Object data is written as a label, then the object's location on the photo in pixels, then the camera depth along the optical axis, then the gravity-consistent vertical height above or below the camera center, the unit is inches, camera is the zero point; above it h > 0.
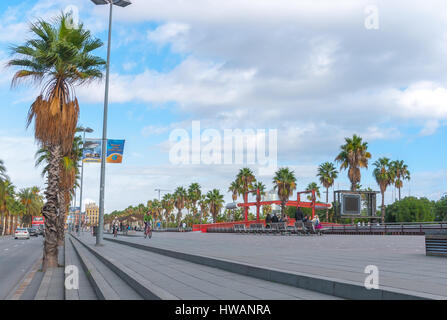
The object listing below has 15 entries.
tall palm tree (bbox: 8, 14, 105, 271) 623.5 +171.4
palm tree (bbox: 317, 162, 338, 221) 2952.8 +261.2
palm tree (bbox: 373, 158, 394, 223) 2859.3 +263.1
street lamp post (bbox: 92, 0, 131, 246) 920.3 +164.3
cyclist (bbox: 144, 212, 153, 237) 1394.6 -44.5
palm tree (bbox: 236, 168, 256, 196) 3265.3 +252.9
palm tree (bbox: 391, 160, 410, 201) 3031.5 +299.7
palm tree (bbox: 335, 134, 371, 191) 2142.0 +282.3
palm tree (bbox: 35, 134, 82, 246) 1232.2 +122.2
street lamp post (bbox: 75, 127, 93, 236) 1920.0 +228.2
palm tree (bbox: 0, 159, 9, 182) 2075.3 +192.2
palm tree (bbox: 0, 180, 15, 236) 2811.5 +89.3
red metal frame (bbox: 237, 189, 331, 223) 2304.4 +51.3
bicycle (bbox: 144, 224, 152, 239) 1392.2 -56.7
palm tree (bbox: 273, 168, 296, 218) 2593.5 +179.2
